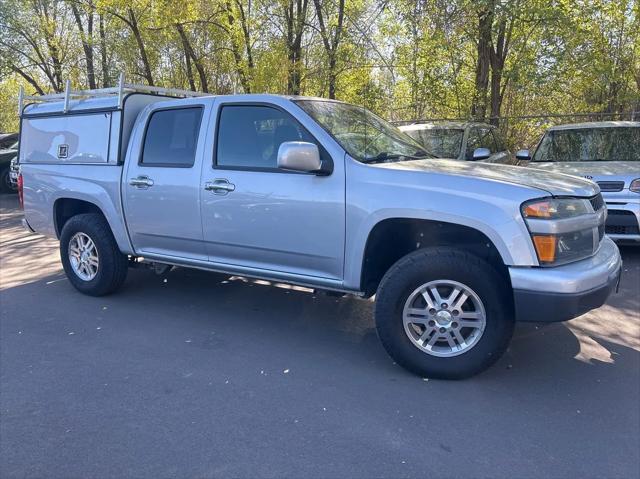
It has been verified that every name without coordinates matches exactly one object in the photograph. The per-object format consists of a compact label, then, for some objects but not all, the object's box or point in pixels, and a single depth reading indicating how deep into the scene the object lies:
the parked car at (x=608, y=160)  6.64
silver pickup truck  3.42
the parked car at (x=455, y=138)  8.33
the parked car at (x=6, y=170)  15.59
